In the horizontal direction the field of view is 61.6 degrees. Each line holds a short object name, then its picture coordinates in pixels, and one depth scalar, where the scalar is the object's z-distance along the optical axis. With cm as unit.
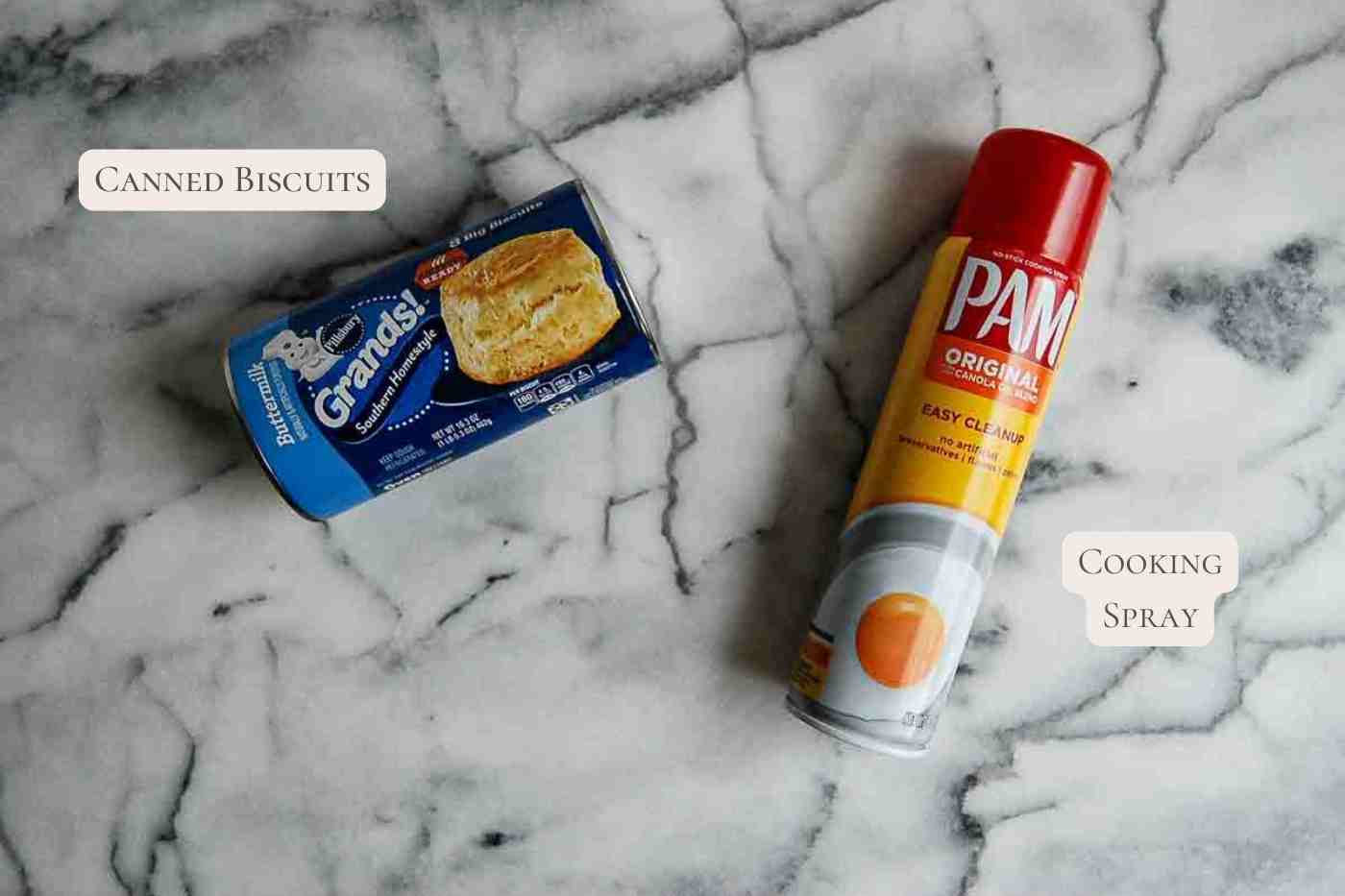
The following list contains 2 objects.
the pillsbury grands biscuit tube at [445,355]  58
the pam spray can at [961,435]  60
